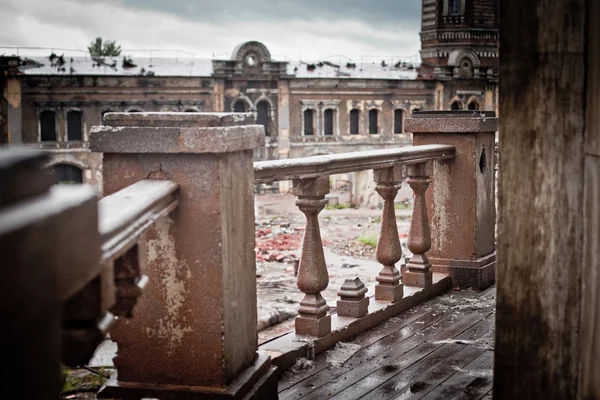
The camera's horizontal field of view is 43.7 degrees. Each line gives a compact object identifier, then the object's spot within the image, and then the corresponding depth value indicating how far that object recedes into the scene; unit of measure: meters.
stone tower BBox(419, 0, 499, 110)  40.34
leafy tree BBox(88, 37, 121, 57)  63.37
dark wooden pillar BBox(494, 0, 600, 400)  2.12
